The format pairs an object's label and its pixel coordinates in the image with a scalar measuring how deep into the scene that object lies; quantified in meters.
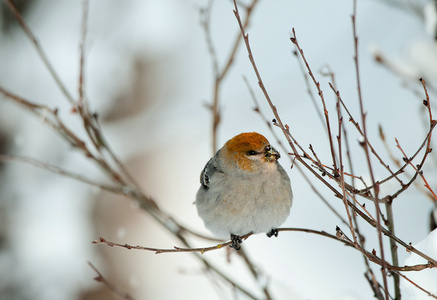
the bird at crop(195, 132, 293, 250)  6.22
